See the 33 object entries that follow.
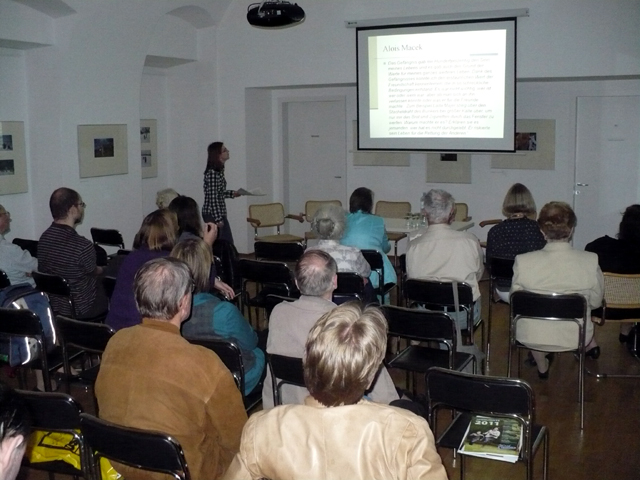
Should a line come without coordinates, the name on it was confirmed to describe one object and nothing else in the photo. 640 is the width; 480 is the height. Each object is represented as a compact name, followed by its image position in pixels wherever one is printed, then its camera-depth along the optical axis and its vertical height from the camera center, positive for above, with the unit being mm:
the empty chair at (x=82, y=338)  3467 -910
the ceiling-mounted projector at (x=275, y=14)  6469 +1384
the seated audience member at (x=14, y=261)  4859 -697
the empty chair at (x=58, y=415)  2557 -951
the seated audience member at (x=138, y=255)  3834 -549
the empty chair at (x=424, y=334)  3797 -969
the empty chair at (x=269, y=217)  8781 -731
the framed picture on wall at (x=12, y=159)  6968 +32
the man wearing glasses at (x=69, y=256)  4805 -658
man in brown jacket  2432 -809
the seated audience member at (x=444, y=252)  4664 -626
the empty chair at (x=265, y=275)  5105 -857
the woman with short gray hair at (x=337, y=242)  4750 -576
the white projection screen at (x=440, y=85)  7984 +906
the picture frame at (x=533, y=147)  8625 +161
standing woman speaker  7723 -288
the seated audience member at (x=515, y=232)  5496 -580
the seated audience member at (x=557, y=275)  4320 -725
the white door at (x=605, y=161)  8289 -17
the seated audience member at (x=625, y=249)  4836 -634
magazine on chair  2750 -1152
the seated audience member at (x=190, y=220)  5148 -437
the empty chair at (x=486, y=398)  2719 -959
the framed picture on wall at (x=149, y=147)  9422 +201
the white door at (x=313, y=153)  9956 +112
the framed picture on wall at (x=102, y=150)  7355 +129
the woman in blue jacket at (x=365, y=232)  5762 -601
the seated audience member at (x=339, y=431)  1795 -712
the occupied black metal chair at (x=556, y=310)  4117 -908
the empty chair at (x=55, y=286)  4527 -826
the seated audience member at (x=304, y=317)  3136 -732
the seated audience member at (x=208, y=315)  3404 -761
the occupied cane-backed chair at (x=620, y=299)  4676 -948
